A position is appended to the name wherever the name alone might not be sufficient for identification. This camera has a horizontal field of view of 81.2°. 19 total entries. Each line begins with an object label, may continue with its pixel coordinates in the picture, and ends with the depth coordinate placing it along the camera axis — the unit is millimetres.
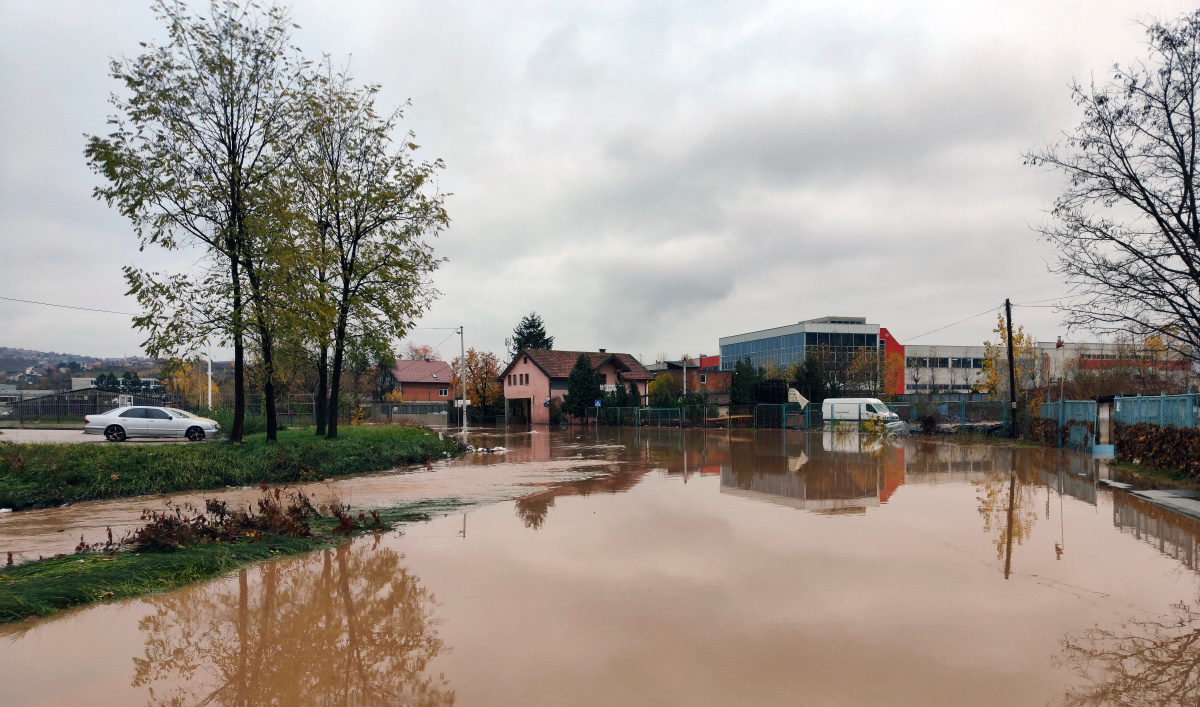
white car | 26438
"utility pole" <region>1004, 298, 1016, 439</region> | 32141
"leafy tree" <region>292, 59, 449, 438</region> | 24531
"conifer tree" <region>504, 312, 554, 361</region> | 84438
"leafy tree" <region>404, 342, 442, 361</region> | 103500
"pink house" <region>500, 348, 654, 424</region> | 63844
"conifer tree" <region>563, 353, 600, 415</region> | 57594
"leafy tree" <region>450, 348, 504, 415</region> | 69812
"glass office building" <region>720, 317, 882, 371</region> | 76250
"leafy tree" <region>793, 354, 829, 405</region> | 53000
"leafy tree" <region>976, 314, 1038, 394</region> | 36469
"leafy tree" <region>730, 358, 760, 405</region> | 52719
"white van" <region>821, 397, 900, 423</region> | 39531
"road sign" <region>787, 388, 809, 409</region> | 49812
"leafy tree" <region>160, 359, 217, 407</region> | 47944
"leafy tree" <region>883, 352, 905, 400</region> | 65456
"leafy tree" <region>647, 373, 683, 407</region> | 55250
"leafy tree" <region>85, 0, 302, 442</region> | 19109
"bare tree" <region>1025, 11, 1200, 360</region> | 17047
